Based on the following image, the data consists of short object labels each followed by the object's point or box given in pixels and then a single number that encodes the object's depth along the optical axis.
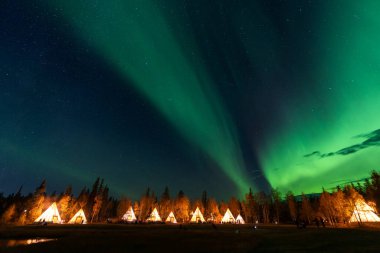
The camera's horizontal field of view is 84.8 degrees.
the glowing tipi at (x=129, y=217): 74.18
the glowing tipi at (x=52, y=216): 63.03
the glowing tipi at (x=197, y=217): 89.34
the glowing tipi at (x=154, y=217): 79.44
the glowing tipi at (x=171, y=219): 86.50
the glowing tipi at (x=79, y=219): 64.51
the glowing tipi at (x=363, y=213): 68.11
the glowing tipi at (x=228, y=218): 86.62
